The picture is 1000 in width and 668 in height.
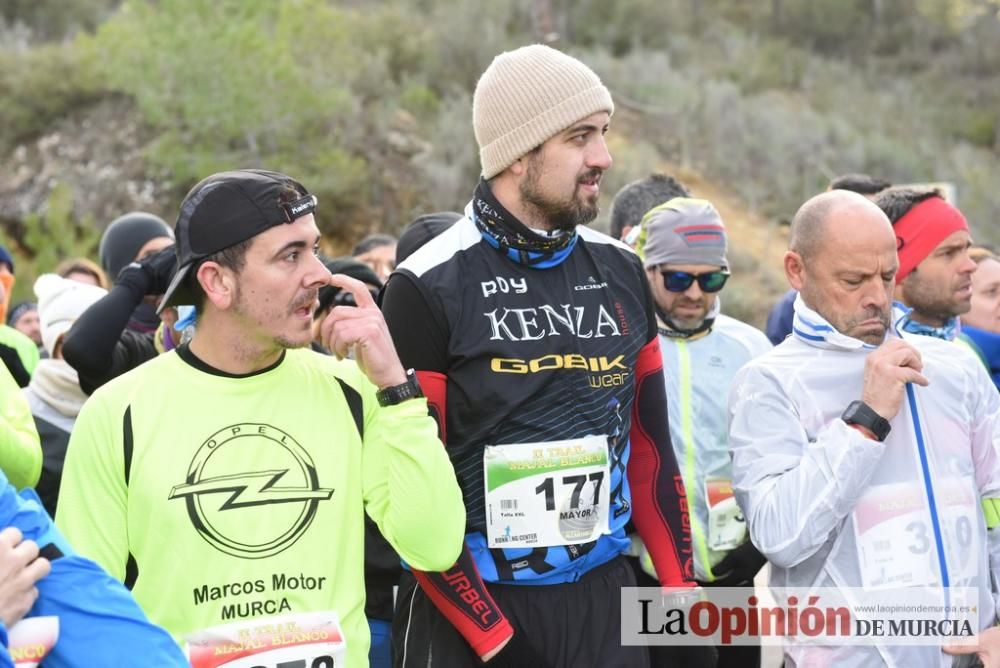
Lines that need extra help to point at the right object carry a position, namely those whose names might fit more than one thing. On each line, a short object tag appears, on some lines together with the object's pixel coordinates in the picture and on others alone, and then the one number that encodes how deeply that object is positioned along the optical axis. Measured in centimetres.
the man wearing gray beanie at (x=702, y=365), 476
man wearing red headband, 475
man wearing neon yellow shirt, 291
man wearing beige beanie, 350
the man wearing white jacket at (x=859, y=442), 356
